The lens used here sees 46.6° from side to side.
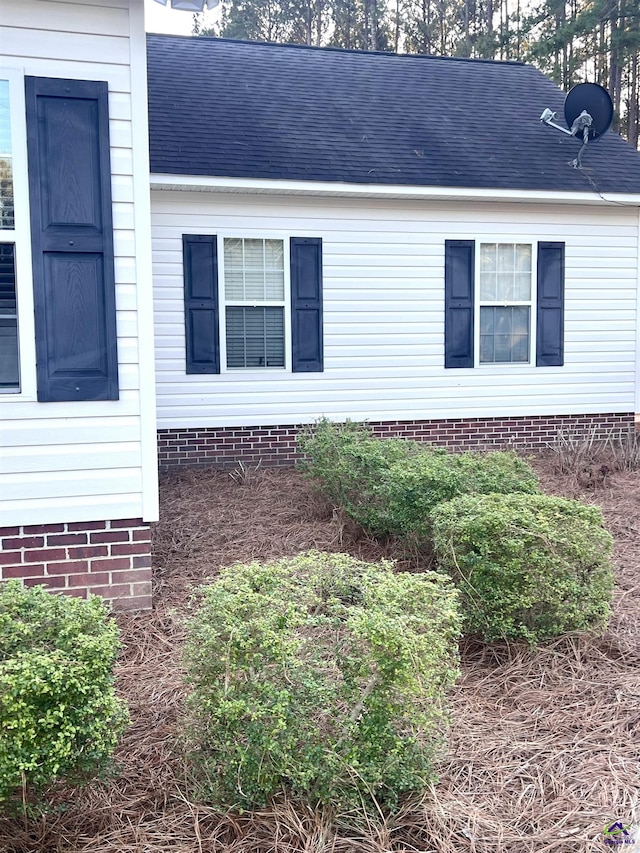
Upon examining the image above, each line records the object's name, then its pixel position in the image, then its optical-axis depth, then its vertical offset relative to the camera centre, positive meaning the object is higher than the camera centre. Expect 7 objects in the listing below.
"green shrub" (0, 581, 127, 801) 1.99 -1.01
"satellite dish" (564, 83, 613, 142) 9.67 +3.03
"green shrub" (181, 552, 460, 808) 2.21 -1.10
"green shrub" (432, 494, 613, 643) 3.44 -1.10
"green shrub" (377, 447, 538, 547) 4.64 -0.95
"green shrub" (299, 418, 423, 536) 5.17 -0.96
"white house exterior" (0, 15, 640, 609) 8.10 +0.94
